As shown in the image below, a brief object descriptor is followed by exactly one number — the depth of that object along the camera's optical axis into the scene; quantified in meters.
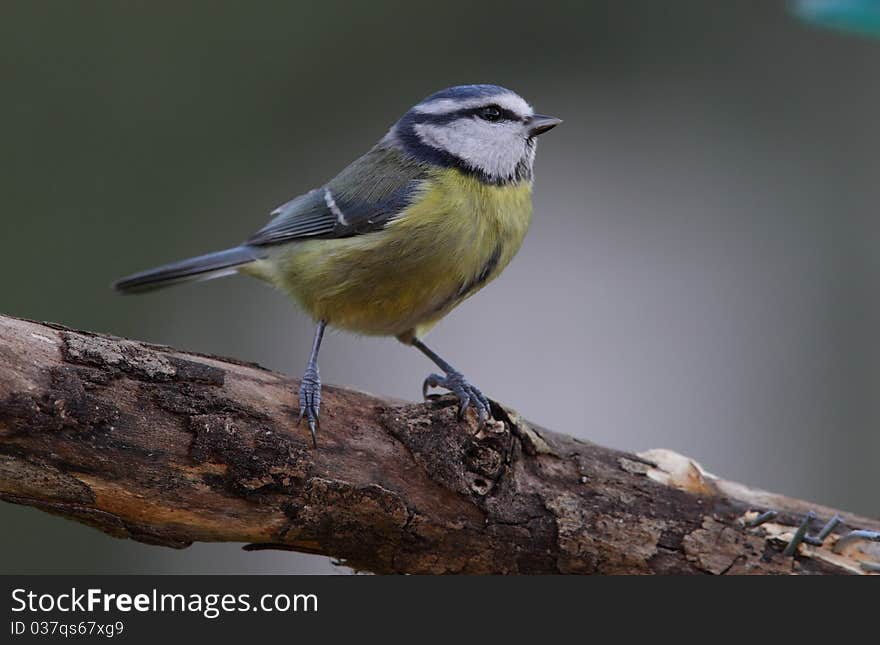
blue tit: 3.04
